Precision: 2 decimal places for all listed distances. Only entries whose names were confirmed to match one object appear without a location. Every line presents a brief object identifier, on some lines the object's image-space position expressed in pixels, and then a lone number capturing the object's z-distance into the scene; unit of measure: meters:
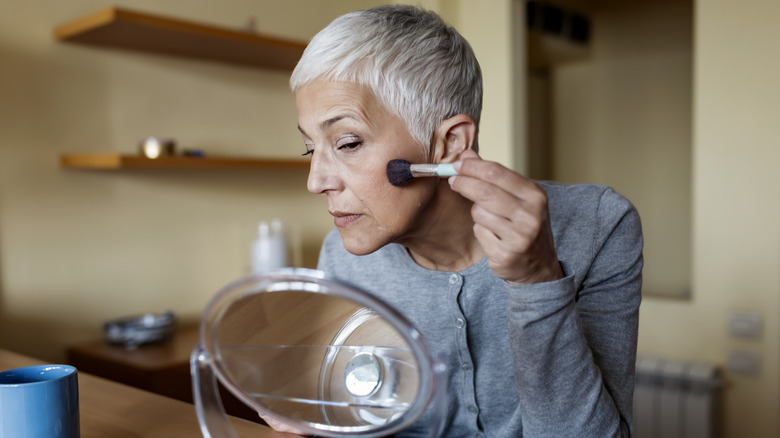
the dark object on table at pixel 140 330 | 1.90
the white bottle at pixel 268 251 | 2.21
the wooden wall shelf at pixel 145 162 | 1.79
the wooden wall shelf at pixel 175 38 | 1.76
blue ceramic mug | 0.58
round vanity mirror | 0.50
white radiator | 2.18
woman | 0.65
